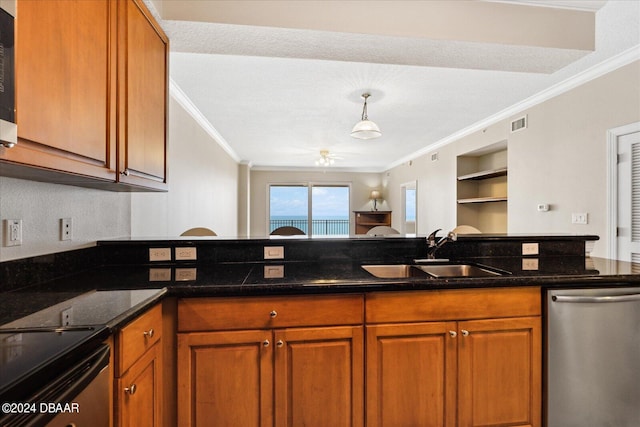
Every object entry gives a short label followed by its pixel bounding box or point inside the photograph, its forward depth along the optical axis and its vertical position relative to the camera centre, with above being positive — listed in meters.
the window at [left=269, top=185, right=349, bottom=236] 8.74 +0.18
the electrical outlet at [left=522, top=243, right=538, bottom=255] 2.13 -0.24
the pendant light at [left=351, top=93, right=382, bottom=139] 3.31 +0.91
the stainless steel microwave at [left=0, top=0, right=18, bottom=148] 0.79 +0.36
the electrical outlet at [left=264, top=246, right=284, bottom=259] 1.94 -0.25
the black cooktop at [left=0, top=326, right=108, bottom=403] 0.60 -0.32
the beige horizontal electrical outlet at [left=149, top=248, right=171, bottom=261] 1.85 -0.25
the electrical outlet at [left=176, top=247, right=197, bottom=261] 1.87 -0.25
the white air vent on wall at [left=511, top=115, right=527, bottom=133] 3.74 +1.13
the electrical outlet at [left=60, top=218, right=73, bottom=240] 1.49 -0.08
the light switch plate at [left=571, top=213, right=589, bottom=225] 2.96 -0.04
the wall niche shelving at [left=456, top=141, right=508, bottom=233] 4.82 +0.42
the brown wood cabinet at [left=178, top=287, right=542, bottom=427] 1.32 -0.66
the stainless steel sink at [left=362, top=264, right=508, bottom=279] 1.88 -0.35
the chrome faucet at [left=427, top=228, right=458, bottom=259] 1.91 -0.18
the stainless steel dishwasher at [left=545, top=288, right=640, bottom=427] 1.47 -0.69
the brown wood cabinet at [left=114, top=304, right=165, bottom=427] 0.98 -0.57
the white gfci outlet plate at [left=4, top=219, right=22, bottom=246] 1.20 -0.08
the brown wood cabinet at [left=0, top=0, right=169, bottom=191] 0.91 +0.45
